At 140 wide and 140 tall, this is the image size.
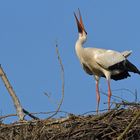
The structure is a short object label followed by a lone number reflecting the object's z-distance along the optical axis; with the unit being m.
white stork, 23.78
